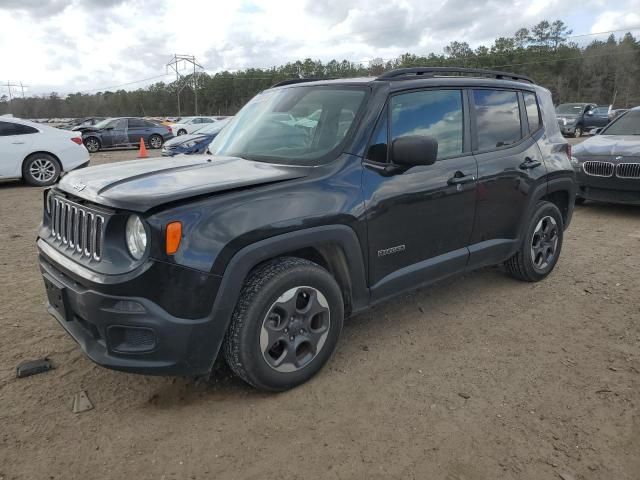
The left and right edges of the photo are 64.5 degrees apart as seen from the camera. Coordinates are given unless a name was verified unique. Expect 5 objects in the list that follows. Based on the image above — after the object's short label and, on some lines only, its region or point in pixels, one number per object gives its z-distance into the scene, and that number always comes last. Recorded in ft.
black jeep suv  8.32
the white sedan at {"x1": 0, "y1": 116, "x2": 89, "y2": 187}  34.01
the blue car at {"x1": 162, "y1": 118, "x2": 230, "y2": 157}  40.55
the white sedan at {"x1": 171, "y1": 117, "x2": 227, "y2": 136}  91.66
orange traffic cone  51.39
